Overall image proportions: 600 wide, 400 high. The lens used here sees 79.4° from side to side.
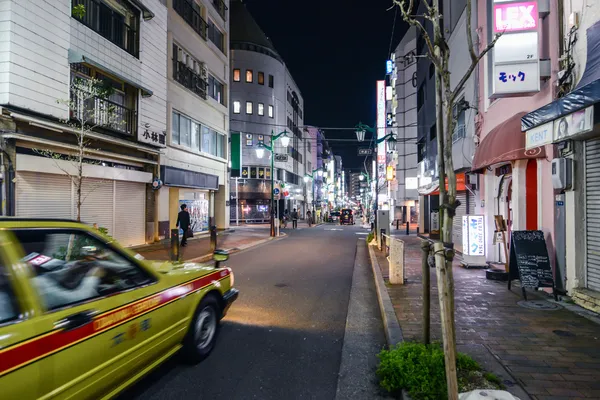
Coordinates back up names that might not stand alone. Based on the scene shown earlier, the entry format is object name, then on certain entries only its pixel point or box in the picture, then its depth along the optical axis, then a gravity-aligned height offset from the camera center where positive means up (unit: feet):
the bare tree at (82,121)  33.55 +9.56
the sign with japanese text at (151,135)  48.85 +9.56
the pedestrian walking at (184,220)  48.83 -2.28
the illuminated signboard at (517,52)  23.43 +10.05
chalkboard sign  21.79 -3.47
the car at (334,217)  160.45 -5.91
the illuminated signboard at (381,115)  130.93 +32.13
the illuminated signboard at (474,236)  31.78 -2.84
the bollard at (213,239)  47.01 -4.72
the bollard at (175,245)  39.09 -4.55
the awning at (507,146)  24.85 +4.39
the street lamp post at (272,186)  72.79 +3.59
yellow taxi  7.36 -2.79
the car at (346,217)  135.03 -4.97
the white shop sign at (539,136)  19.36 +3.88
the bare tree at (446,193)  9.83 +0.34
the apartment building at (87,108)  31.83 +10.02
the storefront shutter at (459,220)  48.39 -2.30
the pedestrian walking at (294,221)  103.09 -5.01
